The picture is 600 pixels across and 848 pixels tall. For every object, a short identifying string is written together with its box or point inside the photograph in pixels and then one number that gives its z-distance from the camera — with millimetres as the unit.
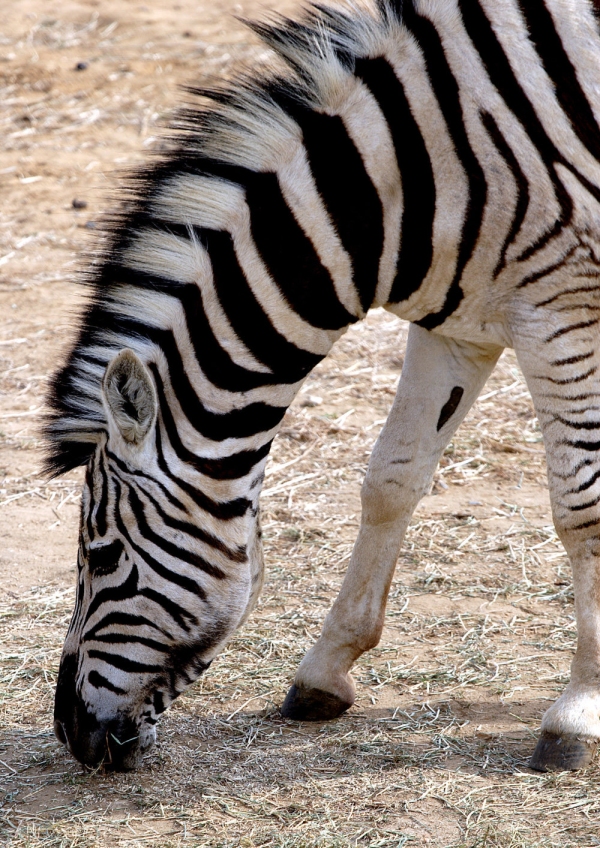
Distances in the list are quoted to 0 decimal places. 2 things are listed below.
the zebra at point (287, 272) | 6598
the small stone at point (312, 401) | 13625
